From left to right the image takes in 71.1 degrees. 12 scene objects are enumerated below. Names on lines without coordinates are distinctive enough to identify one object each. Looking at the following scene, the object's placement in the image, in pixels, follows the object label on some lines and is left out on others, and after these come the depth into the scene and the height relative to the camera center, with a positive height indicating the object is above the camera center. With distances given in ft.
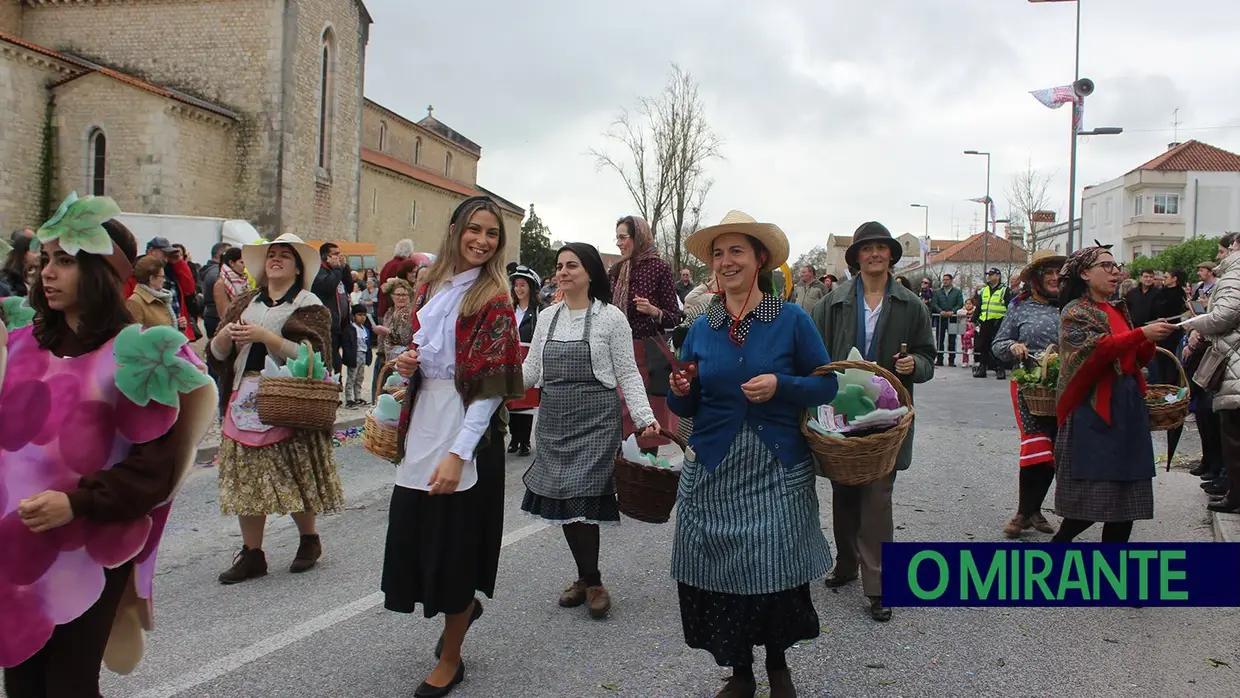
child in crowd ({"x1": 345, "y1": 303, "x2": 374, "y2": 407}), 37.78 -1.10
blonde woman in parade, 11.44 -1.47
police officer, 51.29 +2.68
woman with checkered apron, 14.80 -1.43
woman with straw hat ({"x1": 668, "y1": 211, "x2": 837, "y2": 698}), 10.62 -1.69
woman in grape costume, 7.48 -1.10
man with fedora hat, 15.79 +0.41
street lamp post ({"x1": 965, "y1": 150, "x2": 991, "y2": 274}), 136.08 +24.16
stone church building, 86.17 +23.19
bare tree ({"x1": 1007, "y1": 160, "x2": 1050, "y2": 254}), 123.44 +21.25
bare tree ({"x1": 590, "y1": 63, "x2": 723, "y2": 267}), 123.65 +24.96
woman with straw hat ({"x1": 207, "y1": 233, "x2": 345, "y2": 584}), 16.03 -1.73
